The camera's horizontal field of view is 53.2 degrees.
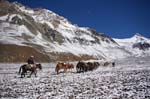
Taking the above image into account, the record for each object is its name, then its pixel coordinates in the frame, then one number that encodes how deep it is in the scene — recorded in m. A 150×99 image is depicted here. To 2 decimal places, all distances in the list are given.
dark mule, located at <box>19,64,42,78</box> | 22.37
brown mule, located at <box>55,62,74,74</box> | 26.86
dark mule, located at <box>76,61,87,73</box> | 28.39
